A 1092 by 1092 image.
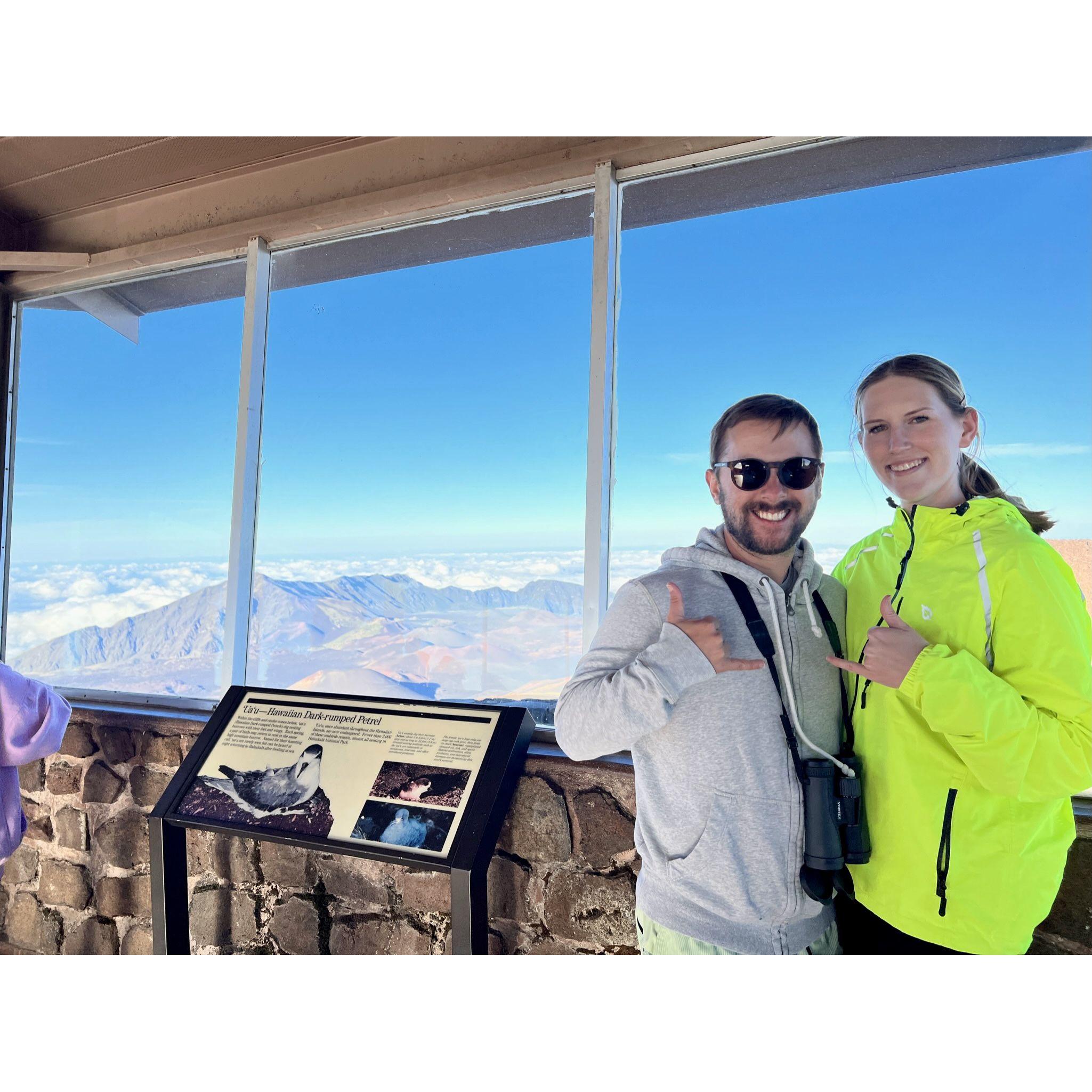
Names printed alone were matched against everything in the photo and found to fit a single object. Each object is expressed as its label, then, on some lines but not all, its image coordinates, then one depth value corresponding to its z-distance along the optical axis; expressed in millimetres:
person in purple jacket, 2363
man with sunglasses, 1350
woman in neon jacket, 1197
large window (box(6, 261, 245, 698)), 3084
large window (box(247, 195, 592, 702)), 2451
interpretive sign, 1848
